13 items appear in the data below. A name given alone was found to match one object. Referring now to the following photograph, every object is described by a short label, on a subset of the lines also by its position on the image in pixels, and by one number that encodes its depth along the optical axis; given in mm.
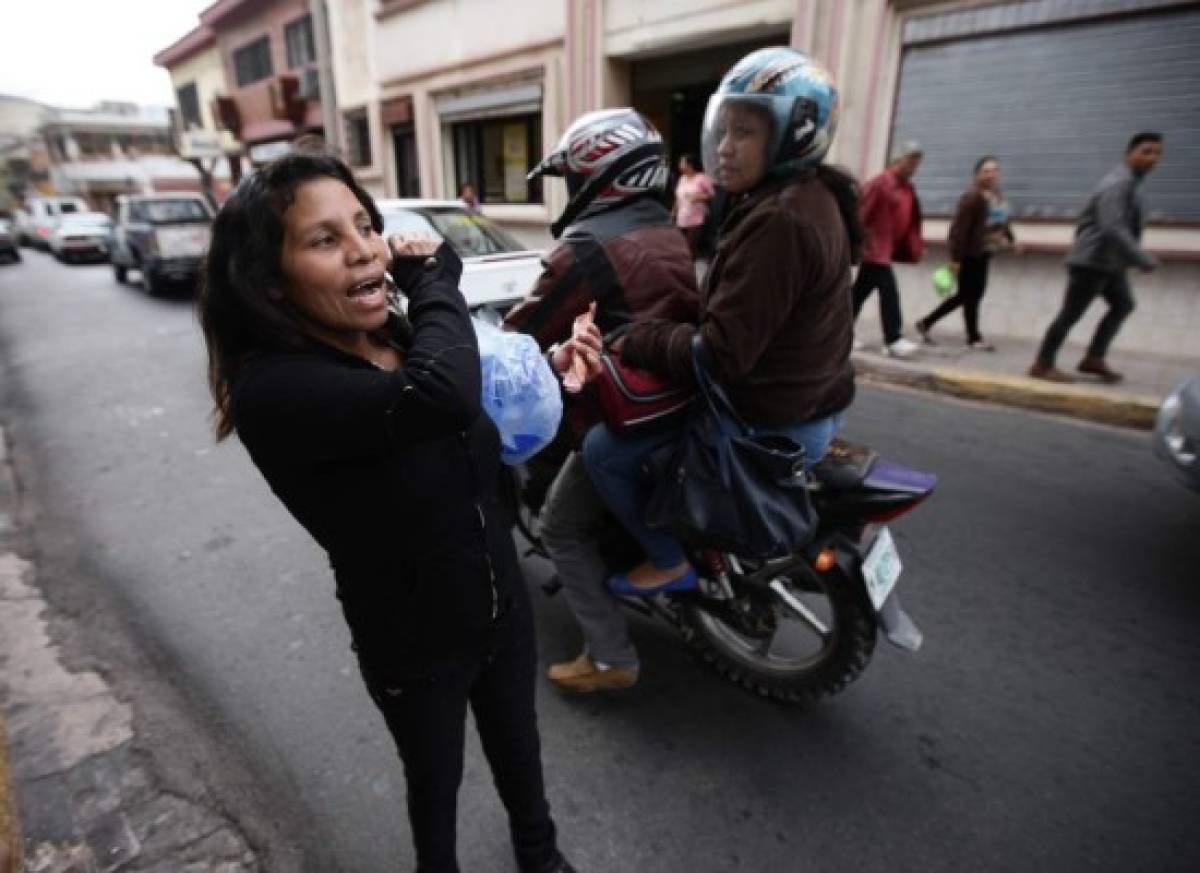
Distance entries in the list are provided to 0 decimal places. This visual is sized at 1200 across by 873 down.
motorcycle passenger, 1646
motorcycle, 2088
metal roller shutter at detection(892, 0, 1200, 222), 6266
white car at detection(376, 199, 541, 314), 4977
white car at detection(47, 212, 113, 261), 19406
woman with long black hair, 1104
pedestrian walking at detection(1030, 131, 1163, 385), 5102
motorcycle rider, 1885
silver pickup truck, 11477
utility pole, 13727
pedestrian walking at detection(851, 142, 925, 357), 6215
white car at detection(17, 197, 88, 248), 22688
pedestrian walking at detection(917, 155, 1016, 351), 6387
